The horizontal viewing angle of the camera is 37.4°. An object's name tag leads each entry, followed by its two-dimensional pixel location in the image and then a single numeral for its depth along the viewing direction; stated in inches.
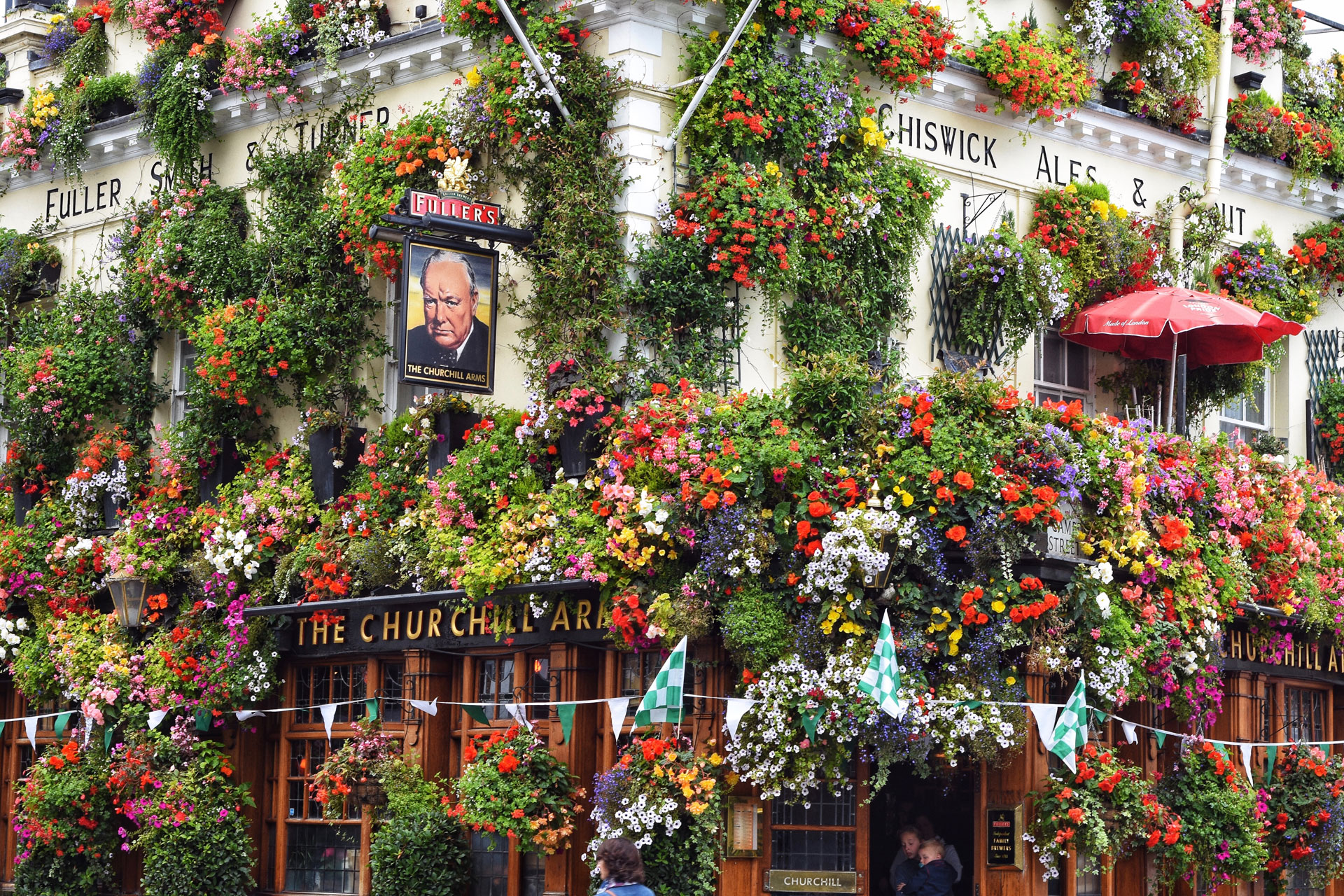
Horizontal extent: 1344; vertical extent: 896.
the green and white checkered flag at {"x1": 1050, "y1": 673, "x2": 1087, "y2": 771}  575.2
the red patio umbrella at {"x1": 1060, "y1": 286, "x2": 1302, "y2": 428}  670.5
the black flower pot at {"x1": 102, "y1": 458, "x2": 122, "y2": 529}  759.7
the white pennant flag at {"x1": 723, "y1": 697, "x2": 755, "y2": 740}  559.8
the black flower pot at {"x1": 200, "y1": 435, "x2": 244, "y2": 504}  724.7
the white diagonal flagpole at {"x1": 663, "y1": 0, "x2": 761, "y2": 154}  613.6
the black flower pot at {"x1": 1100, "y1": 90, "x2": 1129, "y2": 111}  737.6
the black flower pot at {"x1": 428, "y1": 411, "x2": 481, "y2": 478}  649.0
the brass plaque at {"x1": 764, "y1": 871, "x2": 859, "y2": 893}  595.2
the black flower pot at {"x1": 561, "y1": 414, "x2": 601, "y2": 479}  609.3
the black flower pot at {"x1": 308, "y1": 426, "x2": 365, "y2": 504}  682.2
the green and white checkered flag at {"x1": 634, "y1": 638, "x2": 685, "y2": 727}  560.1
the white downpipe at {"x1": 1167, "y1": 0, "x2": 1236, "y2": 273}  745.6
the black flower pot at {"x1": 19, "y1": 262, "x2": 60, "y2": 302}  816.9
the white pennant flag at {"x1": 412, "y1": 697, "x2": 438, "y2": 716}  641.6
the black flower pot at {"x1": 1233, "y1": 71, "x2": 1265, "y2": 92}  778.8
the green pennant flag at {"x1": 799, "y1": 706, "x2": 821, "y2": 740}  556.1
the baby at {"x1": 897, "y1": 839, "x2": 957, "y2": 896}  610.5
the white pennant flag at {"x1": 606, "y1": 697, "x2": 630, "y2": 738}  578.2
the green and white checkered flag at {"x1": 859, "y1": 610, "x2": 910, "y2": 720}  536.4
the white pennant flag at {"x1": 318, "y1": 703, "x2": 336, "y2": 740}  648.4
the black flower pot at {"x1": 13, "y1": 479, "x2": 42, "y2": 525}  793.6
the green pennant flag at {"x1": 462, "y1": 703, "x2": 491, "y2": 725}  621.3
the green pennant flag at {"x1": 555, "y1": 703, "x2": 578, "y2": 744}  598.9
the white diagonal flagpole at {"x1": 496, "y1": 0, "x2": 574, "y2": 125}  617.9
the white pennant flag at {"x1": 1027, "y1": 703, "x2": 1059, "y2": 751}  570.3
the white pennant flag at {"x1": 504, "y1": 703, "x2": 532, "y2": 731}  611.2
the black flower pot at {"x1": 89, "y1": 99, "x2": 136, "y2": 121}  788.6
